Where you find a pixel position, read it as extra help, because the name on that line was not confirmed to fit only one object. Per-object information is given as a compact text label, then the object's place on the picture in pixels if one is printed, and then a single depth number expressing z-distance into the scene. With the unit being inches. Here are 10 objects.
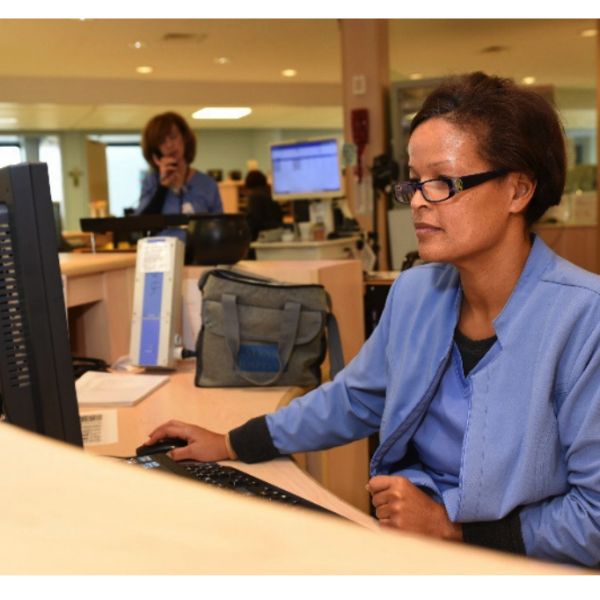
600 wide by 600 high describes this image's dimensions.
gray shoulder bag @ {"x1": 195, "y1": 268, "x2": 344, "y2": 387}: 79.2
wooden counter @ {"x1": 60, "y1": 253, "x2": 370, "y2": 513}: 92.0
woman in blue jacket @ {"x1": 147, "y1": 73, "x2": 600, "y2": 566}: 47.1
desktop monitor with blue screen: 204.4
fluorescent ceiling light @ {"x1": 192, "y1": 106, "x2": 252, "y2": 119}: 450.7
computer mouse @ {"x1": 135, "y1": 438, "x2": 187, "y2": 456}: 60.8
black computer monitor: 42.4
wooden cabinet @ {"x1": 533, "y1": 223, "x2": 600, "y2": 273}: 287.3
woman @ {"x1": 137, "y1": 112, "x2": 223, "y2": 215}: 152.3
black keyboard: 50.0
